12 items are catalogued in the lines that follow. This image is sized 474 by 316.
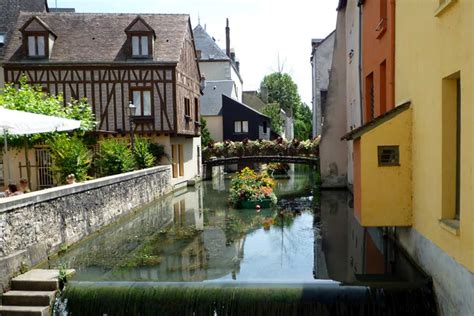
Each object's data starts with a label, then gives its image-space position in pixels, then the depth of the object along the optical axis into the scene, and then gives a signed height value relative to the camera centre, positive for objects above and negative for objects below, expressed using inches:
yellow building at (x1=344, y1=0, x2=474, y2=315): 209.6 -7.7
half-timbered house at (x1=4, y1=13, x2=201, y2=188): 875.4 +144.6
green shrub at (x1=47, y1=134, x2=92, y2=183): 574.6 -15.8
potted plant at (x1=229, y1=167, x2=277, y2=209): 676.1 -73.8
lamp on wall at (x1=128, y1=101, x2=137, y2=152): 716.7 +54.2
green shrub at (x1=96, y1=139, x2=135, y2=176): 703.1 -21.1
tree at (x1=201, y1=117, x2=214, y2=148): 1364.4 +27.6
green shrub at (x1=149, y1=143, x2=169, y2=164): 889.6 -13.1
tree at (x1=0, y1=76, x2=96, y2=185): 600.8 +53.6
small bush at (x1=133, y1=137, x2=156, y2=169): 797.2 -19.6
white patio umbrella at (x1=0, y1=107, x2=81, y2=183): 340.5 +18.8
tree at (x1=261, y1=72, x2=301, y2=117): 2604.6 +294.8
